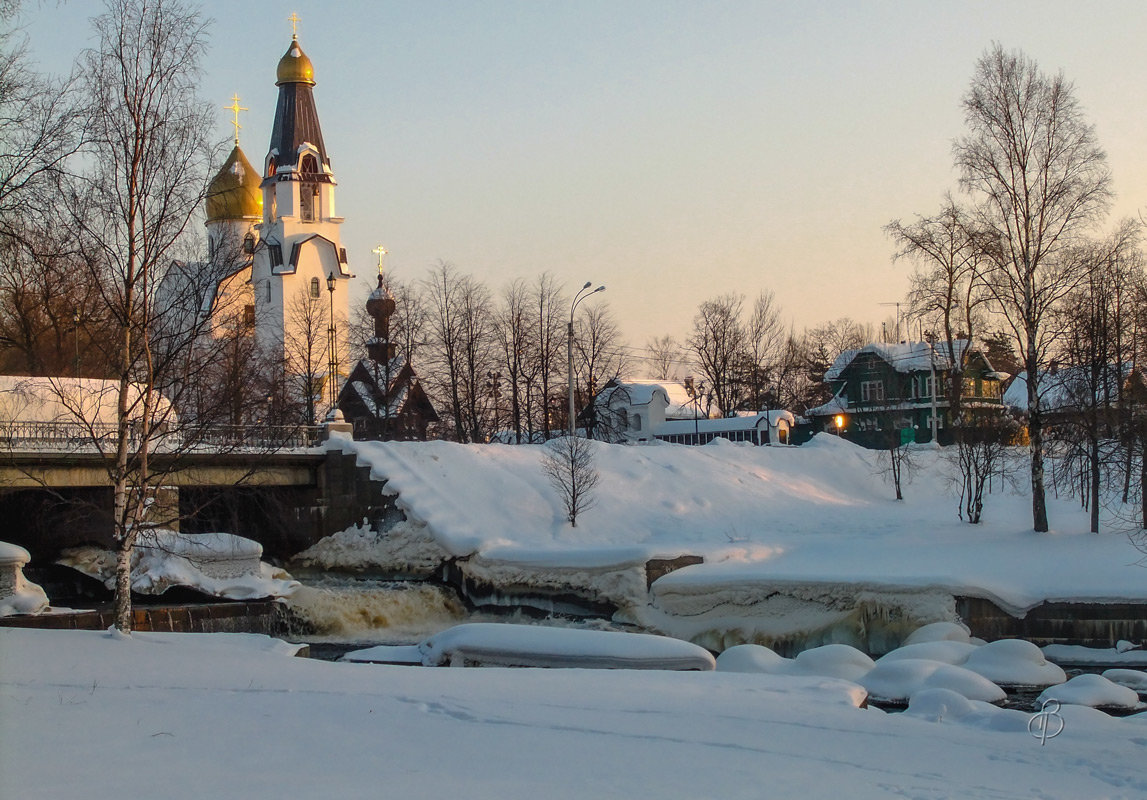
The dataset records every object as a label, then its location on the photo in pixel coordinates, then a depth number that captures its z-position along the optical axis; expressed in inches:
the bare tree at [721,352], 2620.6
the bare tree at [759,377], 2716.5
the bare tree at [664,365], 3639.3
